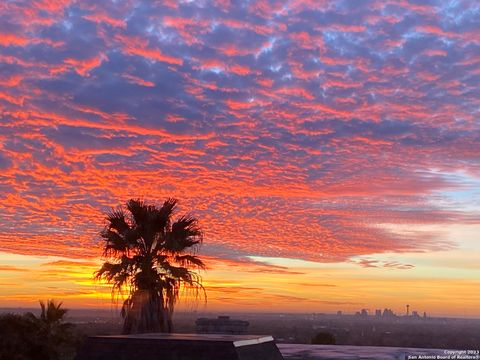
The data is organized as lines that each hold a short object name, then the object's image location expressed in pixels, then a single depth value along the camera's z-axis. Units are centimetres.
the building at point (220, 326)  3002
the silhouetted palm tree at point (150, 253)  2359
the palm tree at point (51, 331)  2638
